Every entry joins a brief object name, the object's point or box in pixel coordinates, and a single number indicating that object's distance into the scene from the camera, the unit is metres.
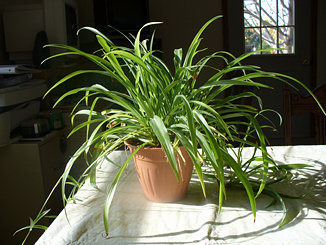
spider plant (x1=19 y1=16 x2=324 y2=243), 0.65
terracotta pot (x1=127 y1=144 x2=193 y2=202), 0.74
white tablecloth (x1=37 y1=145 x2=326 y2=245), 0.63
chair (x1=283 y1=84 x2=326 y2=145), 1.43
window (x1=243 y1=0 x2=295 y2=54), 3.65
